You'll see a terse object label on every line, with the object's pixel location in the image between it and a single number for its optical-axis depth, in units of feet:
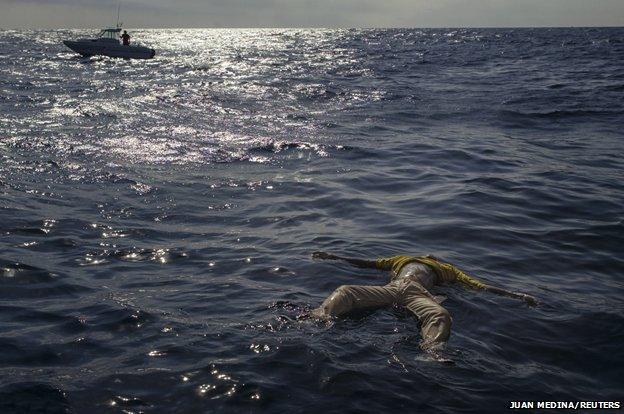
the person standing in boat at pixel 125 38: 175.42
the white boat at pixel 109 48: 171.83
